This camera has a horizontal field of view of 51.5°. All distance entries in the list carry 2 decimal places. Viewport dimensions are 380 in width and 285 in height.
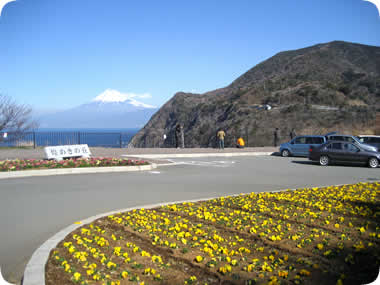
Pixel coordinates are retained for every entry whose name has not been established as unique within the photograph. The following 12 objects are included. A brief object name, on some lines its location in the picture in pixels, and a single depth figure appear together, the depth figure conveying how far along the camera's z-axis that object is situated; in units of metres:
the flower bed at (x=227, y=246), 4.23
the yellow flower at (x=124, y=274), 4.18
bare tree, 24.98
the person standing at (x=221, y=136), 29.93
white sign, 18.06
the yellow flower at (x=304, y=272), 4.21
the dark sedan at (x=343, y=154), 18.52
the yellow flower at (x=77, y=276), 4.05
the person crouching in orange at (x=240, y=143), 31.38
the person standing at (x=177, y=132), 31.07
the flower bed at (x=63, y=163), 14.88
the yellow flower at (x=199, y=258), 4.70
